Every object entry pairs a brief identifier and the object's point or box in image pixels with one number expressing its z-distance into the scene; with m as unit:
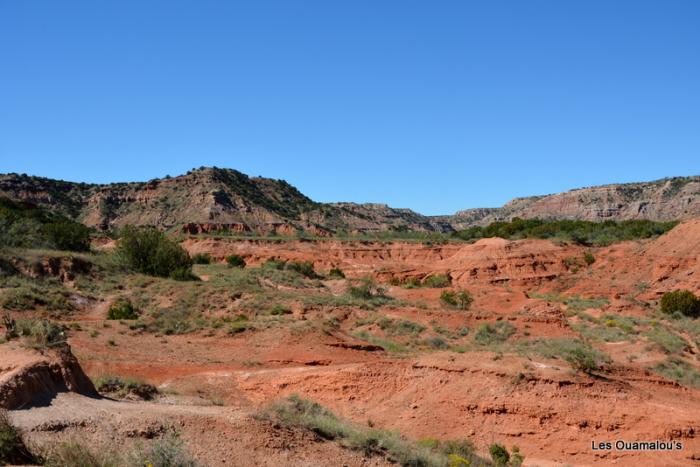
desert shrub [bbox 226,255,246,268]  56.09
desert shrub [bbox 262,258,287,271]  51.76
